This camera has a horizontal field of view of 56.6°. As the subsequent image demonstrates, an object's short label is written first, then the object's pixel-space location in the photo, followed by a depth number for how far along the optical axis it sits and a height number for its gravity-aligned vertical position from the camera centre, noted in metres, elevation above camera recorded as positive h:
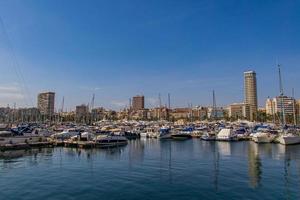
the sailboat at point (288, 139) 62.72 -3.19
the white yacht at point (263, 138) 69.25 -3.29
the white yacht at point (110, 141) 61.62 -3.91
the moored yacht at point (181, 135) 86.86 -3.30
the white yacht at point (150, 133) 89.45 -2.77
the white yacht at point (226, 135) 75.88 -2.90
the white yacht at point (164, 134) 86.38 -2.95
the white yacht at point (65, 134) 70.31 -2.56
